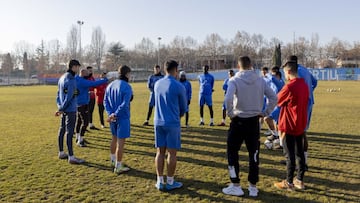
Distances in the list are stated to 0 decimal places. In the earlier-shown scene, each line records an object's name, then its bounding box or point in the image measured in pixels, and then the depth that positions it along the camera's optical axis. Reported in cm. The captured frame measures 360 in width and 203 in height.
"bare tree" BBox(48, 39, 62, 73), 10068
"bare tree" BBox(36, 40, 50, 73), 9996
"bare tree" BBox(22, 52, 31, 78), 9175
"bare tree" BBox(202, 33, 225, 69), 12094
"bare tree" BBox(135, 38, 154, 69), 11456
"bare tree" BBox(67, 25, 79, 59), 10556
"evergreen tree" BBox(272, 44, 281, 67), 7961
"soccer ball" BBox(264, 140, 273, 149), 880
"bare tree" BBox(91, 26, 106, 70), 11019
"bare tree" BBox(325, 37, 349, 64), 10986
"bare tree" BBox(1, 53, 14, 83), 10308
